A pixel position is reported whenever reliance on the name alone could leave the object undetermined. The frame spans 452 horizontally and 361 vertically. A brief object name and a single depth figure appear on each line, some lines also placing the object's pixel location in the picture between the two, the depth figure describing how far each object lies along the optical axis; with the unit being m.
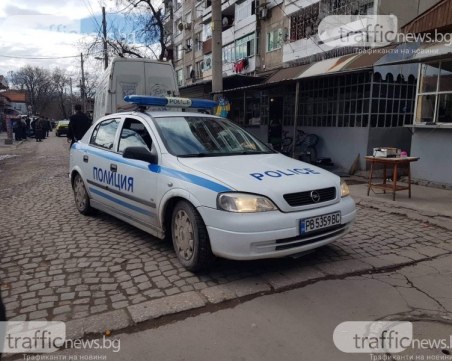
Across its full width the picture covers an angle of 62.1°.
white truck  10.02
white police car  3.38
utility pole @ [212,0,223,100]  10.43
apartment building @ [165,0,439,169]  10.63
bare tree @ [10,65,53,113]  75.19
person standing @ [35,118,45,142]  28.41
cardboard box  7.01
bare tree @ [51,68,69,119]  73.44
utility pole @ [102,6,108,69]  26.02
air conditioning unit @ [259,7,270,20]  20.27
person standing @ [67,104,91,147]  10.40
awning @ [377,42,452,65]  7.13
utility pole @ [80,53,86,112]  38.34
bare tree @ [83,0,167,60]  23.94
